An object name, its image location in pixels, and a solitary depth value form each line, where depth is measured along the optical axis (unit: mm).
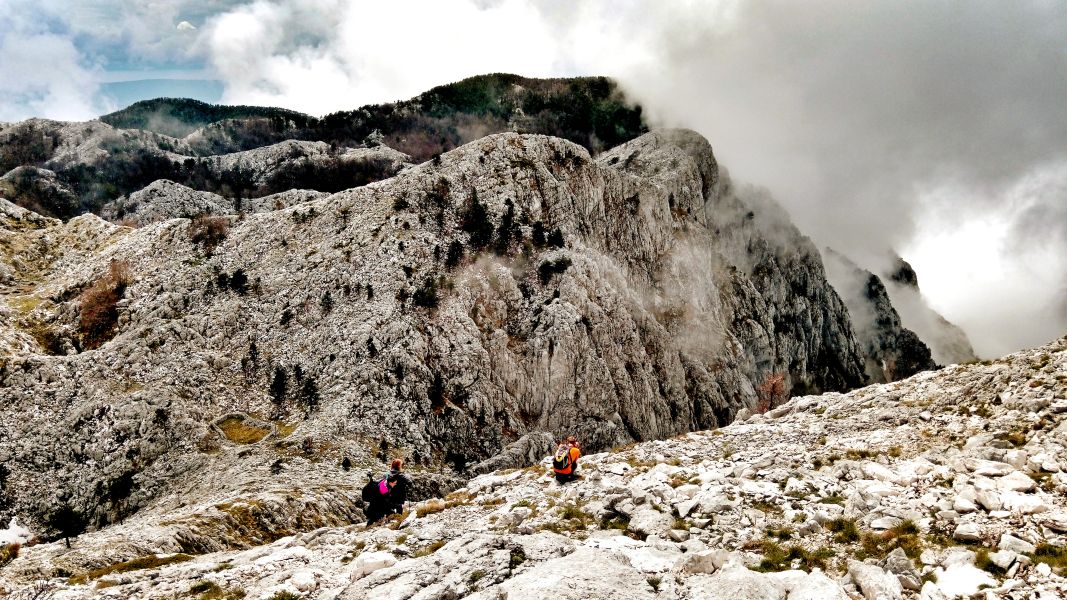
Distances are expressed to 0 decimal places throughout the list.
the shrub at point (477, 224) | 65062
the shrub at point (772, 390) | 93938
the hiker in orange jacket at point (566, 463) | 24625
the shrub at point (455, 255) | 61344
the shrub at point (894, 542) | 12656
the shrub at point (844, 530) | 13883
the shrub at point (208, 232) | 62219
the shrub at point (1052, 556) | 10461
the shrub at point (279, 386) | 48078
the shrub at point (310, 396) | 46994
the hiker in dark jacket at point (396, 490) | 24094
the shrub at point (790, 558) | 12945
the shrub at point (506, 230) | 65375
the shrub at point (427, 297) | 56156
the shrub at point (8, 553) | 24792
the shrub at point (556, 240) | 68125
